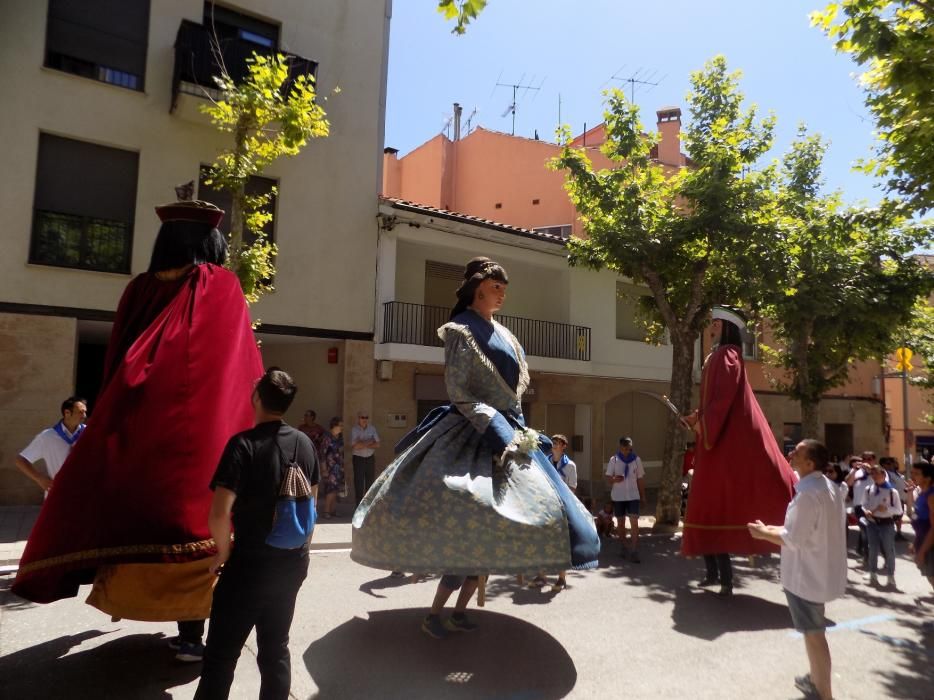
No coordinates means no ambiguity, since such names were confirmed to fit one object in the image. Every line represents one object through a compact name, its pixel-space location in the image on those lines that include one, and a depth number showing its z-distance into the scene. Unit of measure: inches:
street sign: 768.3
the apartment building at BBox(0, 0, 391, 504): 405.4
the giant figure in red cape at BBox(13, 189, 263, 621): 123.2
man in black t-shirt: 108.3
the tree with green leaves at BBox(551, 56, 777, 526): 390.6
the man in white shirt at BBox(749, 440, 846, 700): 140.9
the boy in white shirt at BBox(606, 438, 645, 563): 340.5
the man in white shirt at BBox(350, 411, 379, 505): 461.4
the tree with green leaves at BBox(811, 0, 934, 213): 210.8
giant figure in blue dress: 139.0
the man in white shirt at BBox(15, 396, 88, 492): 210.1
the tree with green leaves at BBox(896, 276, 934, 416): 588.6
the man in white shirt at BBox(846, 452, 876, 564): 343.0
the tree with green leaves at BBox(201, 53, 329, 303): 337.4
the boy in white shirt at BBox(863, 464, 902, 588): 293.1
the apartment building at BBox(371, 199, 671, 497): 528.1
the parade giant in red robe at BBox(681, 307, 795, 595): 223.8
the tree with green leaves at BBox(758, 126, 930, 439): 482.3
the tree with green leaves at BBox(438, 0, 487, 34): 146.3
